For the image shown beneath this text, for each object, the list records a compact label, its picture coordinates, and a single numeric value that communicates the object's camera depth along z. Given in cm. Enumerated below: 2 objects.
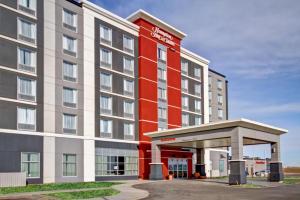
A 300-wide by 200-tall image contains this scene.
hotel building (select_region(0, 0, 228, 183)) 2720
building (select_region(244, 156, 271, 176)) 6398
